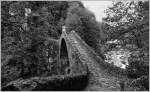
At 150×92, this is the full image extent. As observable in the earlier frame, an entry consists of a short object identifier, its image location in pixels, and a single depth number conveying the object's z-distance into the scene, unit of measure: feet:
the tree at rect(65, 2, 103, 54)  58.90
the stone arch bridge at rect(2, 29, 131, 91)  26.37
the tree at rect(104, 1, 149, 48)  18.71
